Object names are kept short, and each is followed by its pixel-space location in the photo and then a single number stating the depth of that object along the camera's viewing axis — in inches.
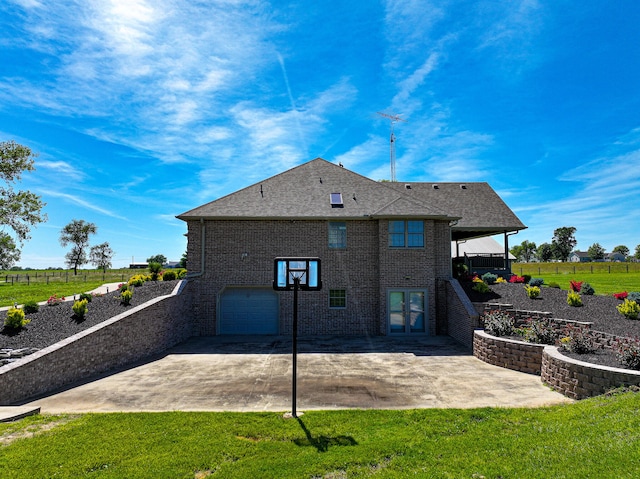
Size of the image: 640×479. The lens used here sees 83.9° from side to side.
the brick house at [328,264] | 622.2
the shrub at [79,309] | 482.0
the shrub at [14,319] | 432.5
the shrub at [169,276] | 712.4
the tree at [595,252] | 4726.4
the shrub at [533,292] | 579.8
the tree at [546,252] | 4814.5
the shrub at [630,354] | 306.5
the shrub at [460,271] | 708.0
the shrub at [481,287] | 621.9
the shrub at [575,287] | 608.9
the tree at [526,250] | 5622.1
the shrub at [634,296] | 516.1
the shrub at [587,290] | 603.2
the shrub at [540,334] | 415.2
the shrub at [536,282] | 673.6
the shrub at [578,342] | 365.1
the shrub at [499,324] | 463.2
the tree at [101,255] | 3299.7
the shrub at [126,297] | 545.3
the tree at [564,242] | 4382.4
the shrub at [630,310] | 467.2
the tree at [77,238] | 2989.7
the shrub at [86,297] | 540.7
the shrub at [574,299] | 533.0
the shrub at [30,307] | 502.0
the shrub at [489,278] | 711.7
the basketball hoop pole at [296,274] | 295.4
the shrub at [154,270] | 761.6
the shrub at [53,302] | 550.6
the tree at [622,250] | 5685.0
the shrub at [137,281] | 689.0
